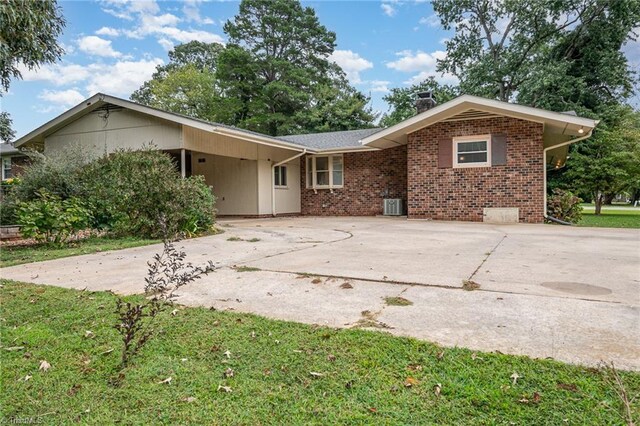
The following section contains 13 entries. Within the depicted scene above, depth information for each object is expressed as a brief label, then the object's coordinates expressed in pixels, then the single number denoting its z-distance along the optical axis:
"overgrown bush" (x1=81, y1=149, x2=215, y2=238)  7.79
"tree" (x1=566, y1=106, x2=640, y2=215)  17.22
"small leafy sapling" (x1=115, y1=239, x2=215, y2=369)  2.22
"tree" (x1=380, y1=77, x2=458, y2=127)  25.86
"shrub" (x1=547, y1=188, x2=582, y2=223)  12.02
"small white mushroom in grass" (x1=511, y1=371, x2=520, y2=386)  1.91
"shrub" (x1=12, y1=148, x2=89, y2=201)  8.30
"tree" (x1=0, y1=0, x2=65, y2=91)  7.21
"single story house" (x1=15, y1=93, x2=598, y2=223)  11.12
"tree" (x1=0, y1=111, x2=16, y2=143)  19.70
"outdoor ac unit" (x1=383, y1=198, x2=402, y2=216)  14.05
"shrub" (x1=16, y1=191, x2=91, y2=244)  6.42
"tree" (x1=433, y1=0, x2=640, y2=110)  19.95
